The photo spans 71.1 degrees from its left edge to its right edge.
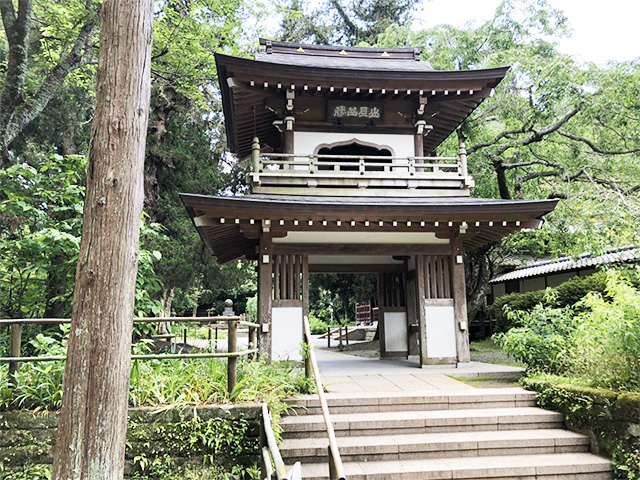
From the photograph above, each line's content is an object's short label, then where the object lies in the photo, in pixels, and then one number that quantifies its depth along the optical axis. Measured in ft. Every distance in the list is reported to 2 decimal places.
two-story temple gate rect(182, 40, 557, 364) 28.50
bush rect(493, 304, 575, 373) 23.99
